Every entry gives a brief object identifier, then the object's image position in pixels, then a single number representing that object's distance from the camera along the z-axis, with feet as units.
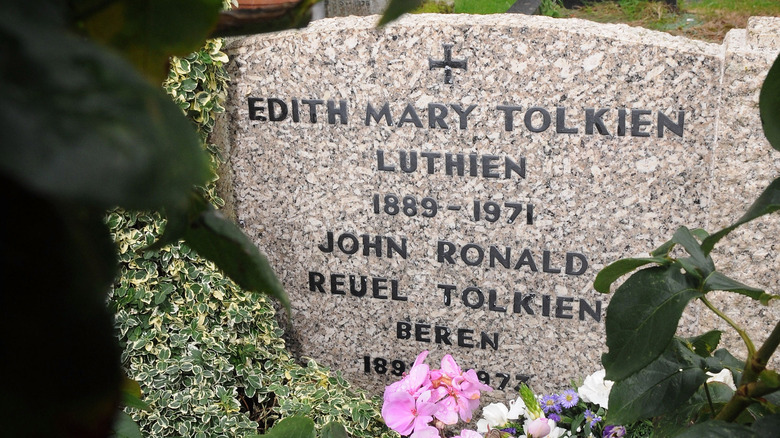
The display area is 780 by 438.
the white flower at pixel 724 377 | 5.45
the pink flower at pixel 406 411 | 5.64
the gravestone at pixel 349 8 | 16.11
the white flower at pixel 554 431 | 6.29
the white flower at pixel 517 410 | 6.68
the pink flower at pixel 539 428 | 5.79
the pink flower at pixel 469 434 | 5.37
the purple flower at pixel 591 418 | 6.20
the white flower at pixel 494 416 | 6.75
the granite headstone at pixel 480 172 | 6.67
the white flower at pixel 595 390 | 6.42
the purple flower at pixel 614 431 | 5.77
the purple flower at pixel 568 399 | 6.63
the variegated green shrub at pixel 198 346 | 6.94
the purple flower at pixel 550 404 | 6.72
